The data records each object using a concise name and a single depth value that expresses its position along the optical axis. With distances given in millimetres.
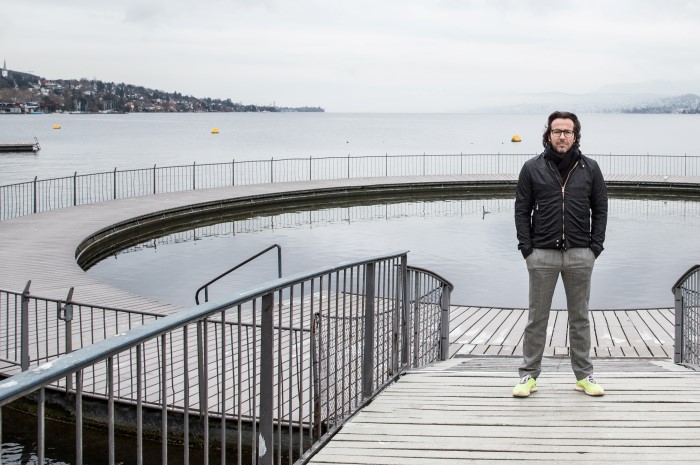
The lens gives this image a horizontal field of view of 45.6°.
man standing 5406
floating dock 80250
